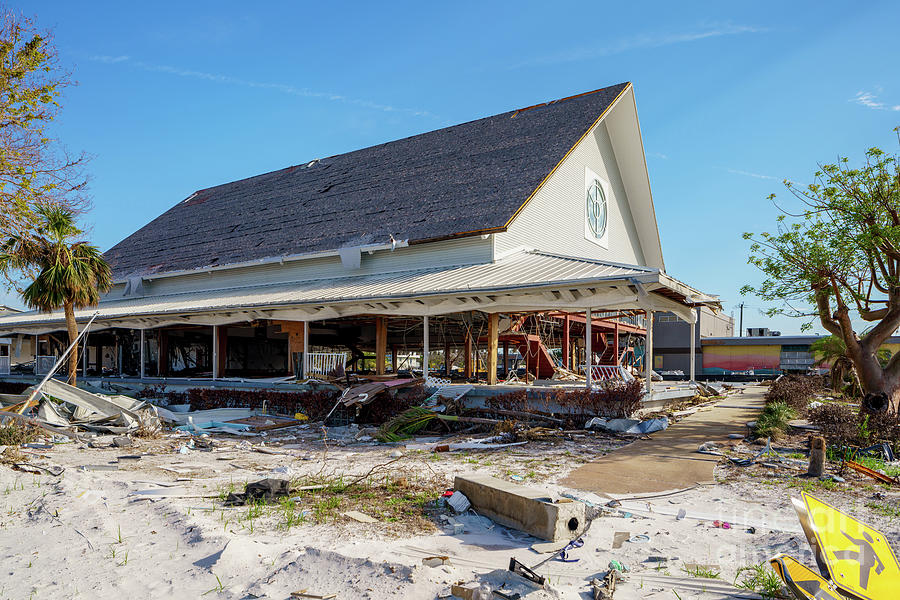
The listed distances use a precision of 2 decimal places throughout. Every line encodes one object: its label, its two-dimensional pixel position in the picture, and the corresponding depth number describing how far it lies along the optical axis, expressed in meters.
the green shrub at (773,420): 11.25
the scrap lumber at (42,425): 12.28
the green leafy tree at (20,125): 11.11
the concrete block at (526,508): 5.52
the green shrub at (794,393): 15.70
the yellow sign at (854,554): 3.87
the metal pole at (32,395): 13.04
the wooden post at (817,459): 7.96
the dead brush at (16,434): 11.33
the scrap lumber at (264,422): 14.48
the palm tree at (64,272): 16.94
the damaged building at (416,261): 15.38
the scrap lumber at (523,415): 12.72
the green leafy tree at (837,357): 20.41
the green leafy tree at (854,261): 13.07
